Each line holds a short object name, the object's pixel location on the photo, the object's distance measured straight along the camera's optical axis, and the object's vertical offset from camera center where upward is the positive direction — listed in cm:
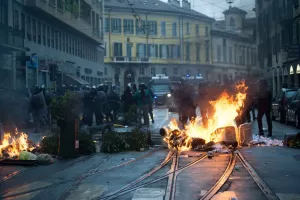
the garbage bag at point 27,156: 1190 -135
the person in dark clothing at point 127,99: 2468 -9
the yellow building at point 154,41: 7581 +864
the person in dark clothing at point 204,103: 1810 -25
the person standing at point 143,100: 2319 -15
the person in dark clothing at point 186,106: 1761 -33
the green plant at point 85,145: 1348 -125
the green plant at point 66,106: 1408 -24
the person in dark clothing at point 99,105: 2253 -34
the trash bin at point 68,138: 1271 -101
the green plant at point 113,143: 1380 -124
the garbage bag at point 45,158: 1180 -141
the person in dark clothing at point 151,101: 2351 -19
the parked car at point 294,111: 2036 -65
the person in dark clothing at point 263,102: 1767 -23
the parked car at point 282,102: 2358 -33
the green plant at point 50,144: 1328 -121
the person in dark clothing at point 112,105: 2459 -38
